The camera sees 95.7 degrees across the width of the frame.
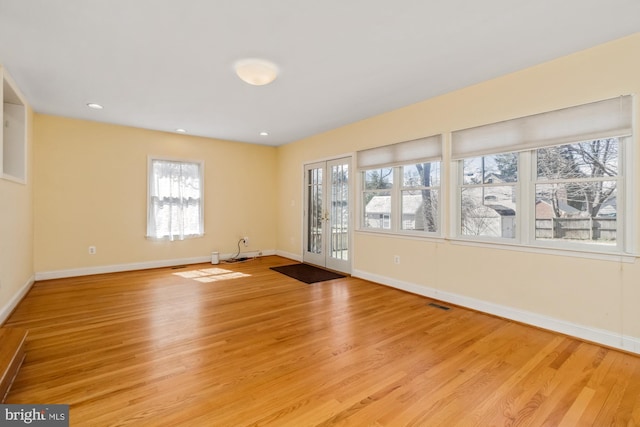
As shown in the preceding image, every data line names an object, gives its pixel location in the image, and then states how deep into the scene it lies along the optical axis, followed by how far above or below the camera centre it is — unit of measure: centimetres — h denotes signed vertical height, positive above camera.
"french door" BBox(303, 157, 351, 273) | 517 +0
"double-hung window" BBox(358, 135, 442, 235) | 384 +42
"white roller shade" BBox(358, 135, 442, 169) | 374 +89
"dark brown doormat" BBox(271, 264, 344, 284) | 478 -103
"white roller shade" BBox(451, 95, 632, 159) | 244 +83
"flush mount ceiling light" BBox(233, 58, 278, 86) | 279 +143
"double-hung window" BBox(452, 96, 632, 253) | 249 +37
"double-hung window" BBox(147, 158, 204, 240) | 534 +30
